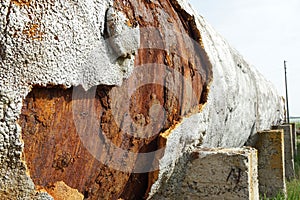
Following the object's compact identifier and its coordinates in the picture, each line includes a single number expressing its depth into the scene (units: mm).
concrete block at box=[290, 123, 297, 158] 8651
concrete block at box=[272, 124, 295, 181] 6250
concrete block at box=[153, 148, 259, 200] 1832
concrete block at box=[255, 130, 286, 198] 4410
